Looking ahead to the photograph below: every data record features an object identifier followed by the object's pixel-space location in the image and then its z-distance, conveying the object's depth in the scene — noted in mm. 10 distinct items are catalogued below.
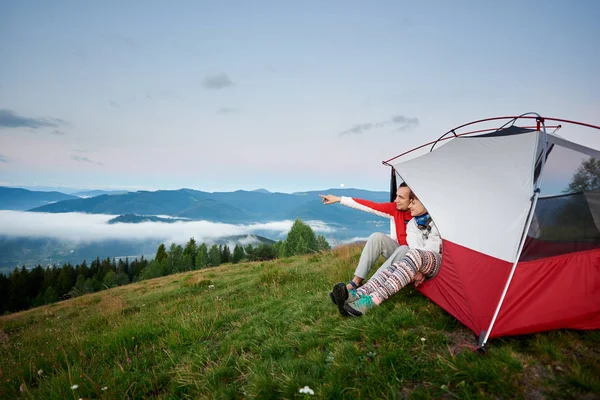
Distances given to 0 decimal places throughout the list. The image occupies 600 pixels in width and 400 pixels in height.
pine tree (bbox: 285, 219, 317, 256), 46531
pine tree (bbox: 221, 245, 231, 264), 75750
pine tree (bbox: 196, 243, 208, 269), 61244
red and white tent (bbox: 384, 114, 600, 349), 3035
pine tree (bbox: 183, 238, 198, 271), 64812
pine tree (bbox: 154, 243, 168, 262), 67975
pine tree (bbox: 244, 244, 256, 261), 62731
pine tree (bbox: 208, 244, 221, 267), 69950
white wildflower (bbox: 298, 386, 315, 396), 2471
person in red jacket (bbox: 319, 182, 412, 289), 4992
